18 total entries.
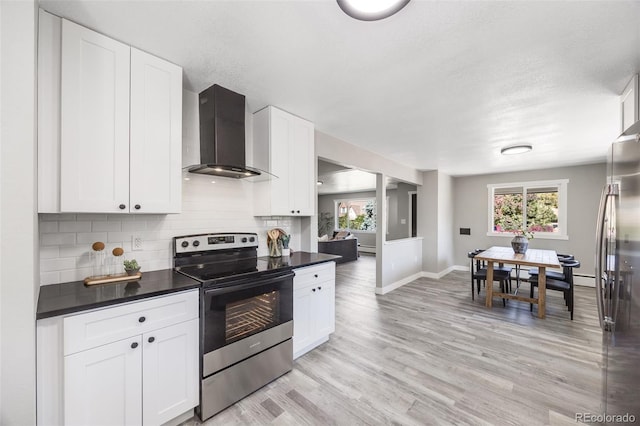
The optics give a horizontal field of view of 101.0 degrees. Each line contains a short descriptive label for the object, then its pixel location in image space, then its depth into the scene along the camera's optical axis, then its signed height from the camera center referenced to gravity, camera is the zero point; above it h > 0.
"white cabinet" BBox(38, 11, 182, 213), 1.47 +0.55
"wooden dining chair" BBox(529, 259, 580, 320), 3.62 -1.00
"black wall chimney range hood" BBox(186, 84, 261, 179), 2.19 +0.70
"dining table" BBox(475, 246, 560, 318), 3.66 -0.69
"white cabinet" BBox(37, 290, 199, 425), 1.30 -0.84
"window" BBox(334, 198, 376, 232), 10.39 -0.04
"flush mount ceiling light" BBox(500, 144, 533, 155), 3.82 +0.94
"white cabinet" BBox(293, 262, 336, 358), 2.47 -0.93
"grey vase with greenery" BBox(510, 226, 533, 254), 4.38 -0.52
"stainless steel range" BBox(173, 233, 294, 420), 1.80 -0.81
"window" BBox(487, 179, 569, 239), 5.71 +0.11
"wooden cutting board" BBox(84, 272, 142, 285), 1.70 -0.44
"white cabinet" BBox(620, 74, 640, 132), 2.00 +0.89
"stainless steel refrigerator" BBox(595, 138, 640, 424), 1.25 -0.38
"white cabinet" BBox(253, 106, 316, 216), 2.64 +0.55
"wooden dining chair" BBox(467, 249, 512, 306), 4.22 -1.03
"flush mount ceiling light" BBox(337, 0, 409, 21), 1.29 +1.03
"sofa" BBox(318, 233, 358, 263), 7.96 -1.06
